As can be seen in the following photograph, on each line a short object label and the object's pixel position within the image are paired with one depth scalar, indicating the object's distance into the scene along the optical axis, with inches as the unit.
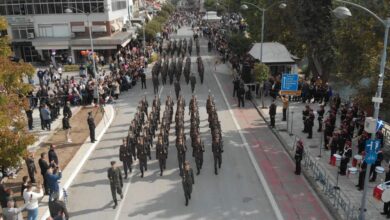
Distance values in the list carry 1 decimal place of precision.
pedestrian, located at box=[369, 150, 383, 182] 605.8
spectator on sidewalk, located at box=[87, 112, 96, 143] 788.6
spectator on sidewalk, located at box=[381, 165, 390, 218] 508.1
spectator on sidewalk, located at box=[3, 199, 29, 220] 459.2
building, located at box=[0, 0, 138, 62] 1909.4
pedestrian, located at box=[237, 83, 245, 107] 1034.8
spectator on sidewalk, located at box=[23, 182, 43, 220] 479.8
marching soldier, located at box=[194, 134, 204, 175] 633.9
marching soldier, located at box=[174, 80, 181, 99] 1078.4
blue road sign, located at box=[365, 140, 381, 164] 488.4
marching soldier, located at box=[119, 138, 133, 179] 616.1
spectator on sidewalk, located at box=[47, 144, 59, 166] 617.0
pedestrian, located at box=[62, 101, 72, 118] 908.6
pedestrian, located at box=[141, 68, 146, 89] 1267.0
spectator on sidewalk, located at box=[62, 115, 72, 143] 803.0
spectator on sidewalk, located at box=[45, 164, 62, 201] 537.6
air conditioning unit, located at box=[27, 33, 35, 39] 1950.3
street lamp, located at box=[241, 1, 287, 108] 1042.4
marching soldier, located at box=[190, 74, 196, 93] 1151.6
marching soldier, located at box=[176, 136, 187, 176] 644.7
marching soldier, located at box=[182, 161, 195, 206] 537.6
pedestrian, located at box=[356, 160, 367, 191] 576.7
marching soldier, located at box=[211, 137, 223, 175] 644.7
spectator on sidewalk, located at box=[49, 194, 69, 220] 454.0
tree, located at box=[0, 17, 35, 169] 492.4
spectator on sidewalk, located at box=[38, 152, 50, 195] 585.3
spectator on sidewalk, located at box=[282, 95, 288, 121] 913.5
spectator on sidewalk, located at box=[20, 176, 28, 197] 511.5
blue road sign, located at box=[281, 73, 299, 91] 832.9
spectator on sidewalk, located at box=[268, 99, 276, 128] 861.5
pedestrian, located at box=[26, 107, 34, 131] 897.8
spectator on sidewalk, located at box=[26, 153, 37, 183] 597.3
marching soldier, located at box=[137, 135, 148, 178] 640.4
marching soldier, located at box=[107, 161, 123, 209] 535.2
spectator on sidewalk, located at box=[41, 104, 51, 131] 879.7
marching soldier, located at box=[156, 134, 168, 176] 641.0
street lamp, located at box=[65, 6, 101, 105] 1074.3
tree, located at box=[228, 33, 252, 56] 1578.5
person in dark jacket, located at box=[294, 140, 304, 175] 631.2
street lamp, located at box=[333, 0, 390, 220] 432.3
